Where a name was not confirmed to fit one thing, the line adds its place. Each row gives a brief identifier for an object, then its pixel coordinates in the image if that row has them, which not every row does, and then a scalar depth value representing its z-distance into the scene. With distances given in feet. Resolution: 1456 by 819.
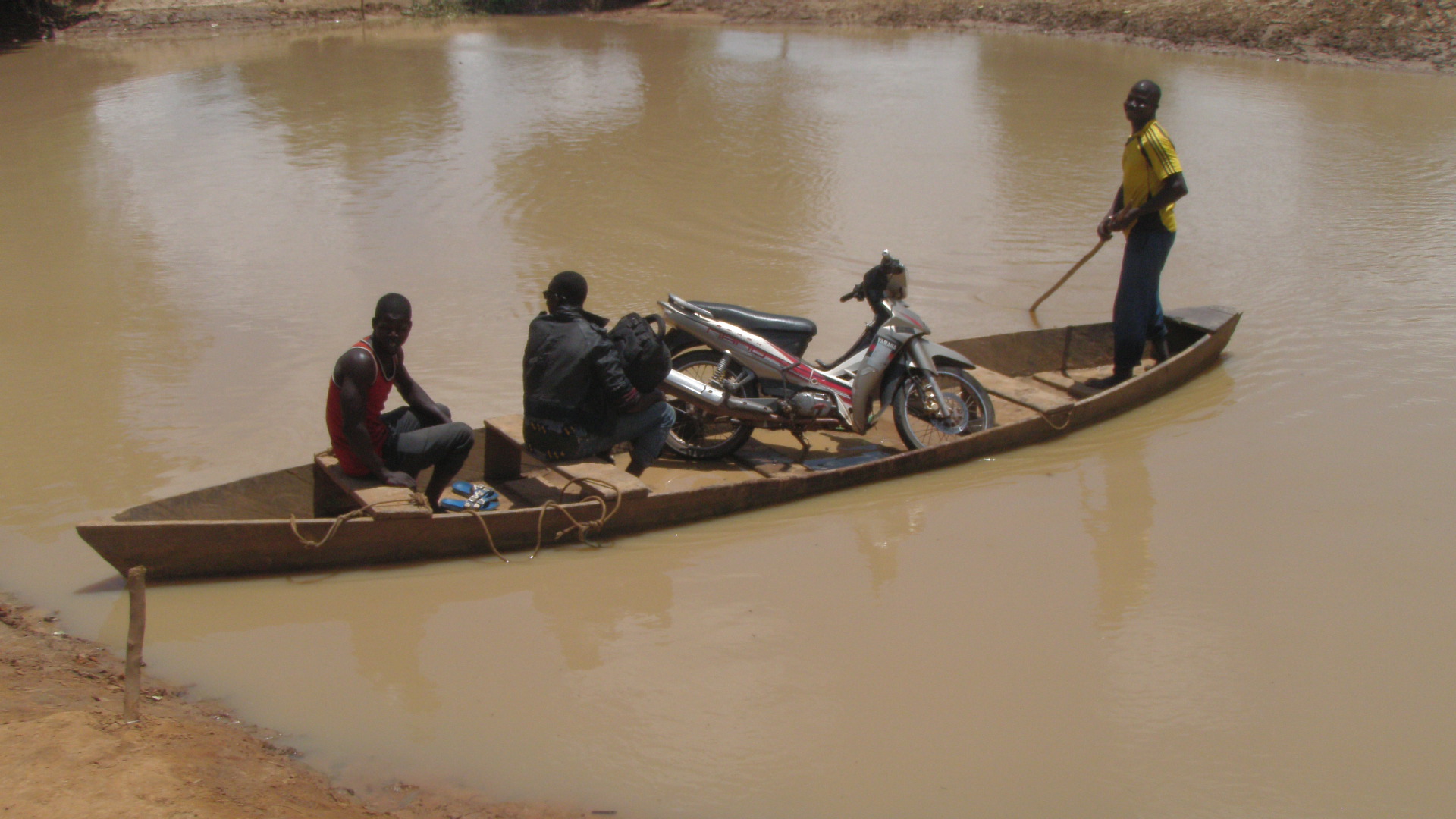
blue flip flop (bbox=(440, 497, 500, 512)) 17.52
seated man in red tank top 15.88
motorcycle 20.12
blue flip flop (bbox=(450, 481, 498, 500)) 17.81
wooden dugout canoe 15.46
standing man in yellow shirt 22.66
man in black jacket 17.51
